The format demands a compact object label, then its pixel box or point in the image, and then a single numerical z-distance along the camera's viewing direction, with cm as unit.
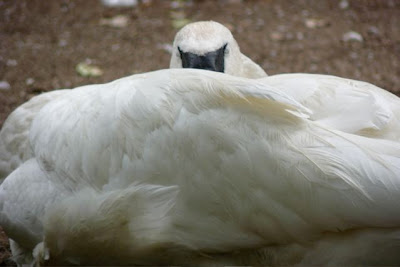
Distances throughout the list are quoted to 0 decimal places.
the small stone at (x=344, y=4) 1109
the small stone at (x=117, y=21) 1083
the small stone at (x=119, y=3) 1136
